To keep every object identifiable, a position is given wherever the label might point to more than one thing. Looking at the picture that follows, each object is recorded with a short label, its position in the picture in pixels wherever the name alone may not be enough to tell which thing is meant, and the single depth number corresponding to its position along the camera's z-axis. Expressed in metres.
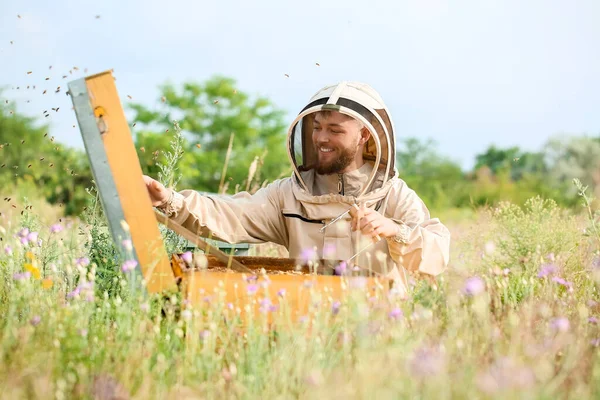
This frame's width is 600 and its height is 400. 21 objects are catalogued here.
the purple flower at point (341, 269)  2.99
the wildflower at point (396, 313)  2.60
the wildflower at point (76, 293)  2.74
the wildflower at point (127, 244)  2.61
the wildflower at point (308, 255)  2.90
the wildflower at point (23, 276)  2.63
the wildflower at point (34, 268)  2.67
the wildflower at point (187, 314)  2.52
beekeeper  3.90
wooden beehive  2.71
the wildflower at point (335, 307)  2.82
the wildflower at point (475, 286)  2.23
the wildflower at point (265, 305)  2.67
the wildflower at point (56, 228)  3.22
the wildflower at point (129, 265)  2.62
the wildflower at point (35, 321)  2.58
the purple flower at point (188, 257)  3.11
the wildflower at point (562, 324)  2.15
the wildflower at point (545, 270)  3.11
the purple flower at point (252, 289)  2.72
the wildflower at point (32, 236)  3.21
